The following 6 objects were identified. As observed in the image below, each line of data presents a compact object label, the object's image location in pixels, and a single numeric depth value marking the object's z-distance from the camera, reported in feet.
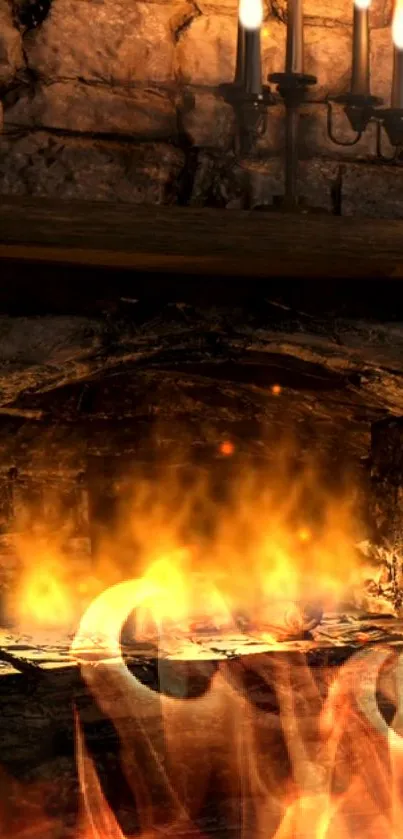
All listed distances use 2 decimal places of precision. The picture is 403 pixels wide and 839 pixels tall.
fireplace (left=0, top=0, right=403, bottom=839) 7.34
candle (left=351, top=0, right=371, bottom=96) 7.82
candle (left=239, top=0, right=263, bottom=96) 7.33
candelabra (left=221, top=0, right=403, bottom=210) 7.48
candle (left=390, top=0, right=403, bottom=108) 7.75
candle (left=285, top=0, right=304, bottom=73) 7.64
